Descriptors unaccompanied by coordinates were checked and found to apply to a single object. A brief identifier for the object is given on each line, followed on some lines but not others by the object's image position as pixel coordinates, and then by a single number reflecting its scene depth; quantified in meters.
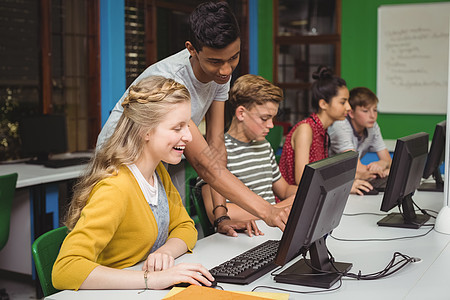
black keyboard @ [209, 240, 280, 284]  1.38
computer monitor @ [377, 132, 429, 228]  1.91
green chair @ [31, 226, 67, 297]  1.43
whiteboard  4.96
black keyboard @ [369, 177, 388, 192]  2.68
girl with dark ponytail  2.65
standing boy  1.69
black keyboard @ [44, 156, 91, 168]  3.38
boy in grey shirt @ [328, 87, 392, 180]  3.12
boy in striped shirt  2.33
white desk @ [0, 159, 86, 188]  2.99
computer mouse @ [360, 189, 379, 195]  2.62
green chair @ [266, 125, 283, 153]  4.22
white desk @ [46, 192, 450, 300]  1.31
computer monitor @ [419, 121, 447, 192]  2.57
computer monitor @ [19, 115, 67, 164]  3.53
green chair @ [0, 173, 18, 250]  2.65
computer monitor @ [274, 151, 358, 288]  1.28
